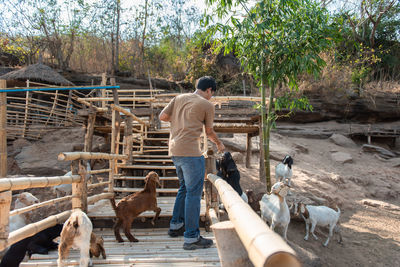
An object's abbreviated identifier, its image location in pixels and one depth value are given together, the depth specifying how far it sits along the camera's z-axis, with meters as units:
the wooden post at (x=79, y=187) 3.06
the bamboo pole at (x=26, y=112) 10.19
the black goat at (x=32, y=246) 2.19
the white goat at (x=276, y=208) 4.03
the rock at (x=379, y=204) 7.65
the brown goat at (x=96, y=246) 2.37
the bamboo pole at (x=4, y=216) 1.98
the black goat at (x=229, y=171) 4.34
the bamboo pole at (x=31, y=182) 1.94
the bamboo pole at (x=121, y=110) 4.96
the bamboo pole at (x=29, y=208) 2.20
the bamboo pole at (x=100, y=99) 5.71
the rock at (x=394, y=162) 11.03
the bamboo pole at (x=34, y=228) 2.12
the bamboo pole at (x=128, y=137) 5.65
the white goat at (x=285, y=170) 7.16
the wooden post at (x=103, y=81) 7.76
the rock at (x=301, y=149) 11.44
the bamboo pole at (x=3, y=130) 4.02
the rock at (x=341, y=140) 12.77
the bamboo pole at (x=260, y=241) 0.81
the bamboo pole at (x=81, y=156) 2.77
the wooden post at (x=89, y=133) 7.12
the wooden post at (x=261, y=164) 7.36
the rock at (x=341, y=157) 10.88
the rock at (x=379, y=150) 12.15
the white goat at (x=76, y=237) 2.13
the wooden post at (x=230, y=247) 1.30
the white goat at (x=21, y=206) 2.58
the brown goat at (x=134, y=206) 2.94
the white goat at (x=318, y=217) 5.34
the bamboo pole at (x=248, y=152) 9.05
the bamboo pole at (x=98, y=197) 3.70
